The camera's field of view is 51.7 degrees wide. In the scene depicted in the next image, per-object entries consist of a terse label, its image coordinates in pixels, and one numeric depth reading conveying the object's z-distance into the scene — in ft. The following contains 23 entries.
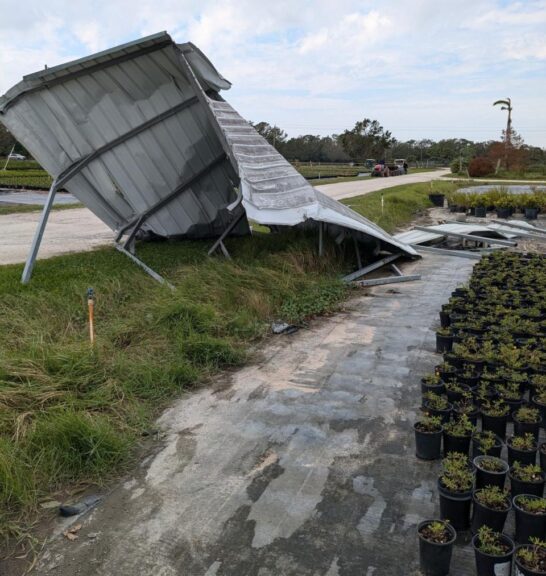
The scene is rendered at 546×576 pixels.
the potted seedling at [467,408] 13.21
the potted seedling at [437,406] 13.24
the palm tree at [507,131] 144.46
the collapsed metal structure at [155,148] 25.05
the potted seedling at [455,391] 14.19
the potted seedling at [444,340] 18.65
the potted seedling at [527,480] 10.11
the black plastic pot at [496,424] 12.84
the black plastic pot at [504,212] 61.93
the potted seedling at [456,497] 9.87
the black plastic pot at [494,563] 8.37
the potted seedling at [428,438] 12.13
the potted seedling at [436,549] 8.75
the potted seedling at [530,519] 9.23
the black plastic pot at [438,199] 73.72
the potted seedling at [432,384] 14.56
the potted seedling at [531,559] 8.08
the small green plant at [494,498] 9.55
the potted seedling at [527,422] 12.52
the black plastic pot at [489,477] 10.46
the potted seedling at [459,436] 12.00
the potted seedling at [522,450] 11.29
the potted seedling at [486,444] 11.40
